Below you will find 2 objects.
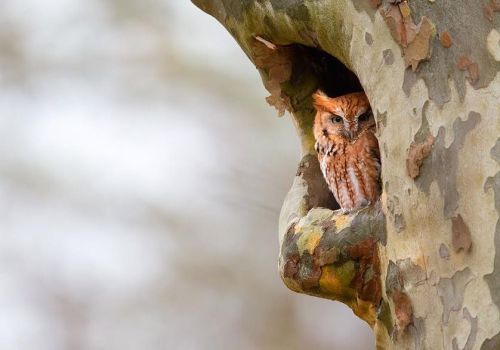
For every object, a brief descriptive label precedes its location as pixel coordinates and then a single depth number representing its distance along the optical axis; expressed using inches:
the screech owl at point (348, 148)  420.8
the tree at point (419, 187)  401.7
